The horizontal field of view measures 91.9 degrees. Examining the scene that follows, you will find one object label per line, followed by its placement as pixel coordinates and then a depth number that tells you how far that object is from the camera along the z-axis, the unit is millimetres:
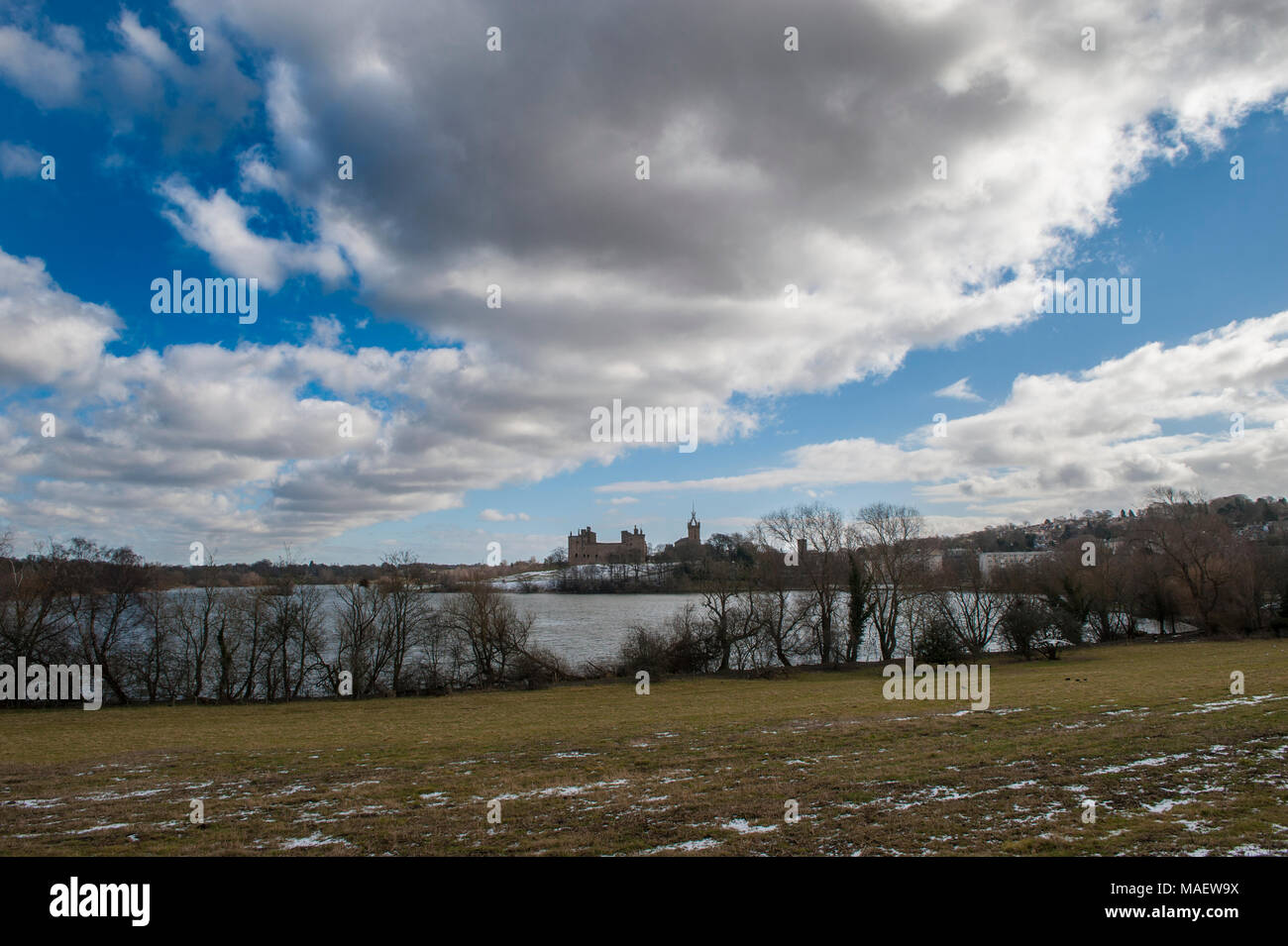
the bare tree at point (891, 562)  47062
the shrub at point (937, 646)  37938
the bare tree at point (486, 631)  40625
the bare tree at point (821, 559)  45844
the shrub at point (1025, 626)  39844
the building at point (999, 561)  59625
